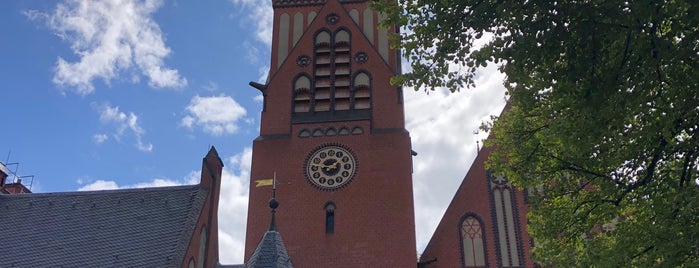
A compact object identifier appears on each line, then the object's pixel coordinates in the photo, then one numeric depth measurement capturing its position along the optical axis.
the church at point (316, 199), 17.53
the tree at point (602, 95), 8.58
